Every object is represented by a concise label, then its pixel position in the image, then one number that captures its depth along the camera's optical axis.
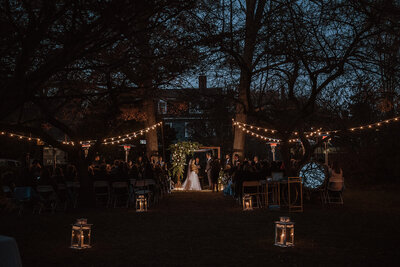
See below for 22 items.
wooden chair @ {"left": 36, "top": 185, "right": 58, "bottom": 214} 12.44
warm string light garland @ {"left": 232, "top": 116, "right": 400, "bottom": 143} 17.02
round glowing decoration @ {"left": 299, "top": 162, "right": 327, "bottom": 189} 13.56
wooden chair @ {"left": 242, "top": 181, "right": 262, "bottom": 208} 13.65
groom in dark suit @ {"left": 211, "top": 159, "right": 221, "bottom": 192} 20.20
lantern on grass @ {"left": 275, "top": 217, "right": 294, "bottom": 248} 6.66
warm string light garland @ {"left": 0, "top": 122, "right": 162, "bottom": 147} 19.17
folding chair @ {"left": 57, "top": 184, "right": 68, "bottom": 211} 13.65
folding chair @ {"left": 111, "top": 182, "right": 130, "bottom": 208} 14.10
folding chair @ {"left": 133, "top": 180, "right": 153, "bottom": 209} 12.91
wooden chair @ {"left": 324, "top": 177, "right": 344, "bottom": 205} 13.59
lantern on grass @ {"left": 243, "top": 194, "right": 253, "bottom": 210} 12.56
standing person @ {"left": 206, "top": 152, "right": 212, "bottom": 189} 22.69
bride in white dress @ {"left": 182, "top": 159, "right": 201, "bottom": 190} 23.03
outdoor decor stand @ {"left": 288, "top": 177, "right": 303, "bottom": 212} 11.98
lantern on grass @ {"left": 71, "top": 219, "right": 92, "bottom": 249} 6.74
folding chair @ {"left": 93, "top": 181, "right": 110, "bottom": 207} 14.41
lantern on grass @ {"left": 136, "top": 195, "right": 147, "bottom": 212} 12.34
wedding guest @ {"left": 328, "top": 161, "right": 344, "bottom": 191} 13.49
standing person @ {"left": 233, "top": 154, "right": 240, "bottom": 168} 18.77
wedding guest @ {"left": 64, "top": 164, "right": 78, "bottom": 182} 14.87
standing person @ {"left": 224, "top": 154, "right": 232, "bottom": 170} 20.62
